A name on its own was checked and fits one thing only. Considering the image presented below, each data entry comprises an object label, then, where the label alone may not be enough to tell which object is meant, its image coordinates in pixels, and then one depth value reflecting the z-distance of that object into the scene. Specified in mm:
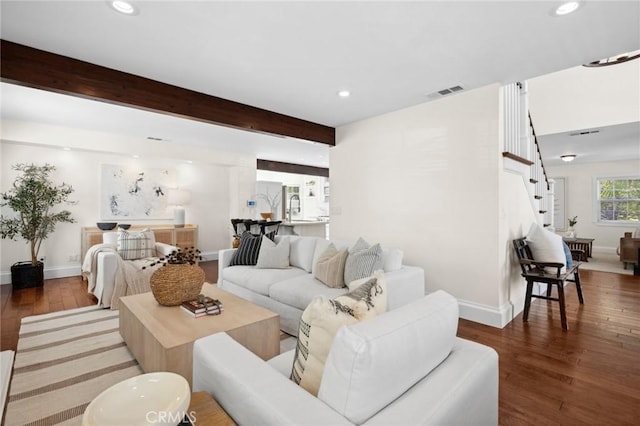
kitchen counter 7109
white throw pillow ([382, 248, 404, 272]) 2922
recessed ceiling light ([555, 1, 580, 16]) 1869
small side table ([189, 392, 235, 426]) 976
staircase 3348
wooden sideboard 5129
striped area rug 1827
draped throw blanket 3668
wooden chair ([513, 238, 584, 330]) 3004
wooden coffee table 1857
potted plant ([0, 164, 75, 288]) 4457
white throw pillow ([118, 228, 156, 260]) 4262
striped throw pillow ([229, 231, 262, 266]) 3875
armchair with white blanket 3637
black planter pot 4430
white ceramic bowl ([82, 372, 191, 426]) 856
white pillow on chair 3256
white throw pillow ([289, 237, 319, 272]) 3619
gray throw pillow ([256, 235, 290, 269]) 3650
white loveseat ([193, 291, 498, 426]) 861
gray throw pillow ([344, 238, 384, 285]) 2746
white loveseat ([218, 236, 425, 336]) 2738
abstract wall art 5664
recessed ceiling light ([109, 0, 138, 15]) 1868
